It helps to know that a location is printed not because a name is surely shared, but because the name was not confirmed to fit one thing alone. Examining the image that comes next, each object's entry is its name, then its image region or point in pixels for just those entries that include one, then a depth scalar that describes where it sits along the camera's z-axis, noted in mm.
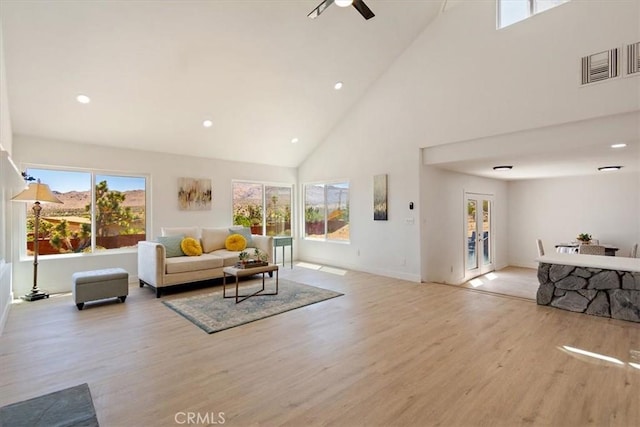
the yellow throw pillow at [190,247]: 5703
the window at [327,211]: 7512
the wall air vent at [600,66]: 3885
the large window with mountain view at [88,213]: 5363
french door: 7246
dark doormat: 1995
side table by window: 7442
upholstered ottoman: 4395
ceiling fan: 3006
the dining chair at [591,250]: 5980
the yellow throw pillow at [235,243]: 6305
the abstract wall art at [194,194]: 6637
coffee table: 4679
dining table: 6391
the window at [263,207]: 7695
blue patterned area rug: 3885
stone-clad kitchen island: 3828
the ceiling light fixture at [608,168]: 6004
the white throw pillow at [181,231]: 5993
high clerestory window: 4514
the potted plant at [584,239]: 6883
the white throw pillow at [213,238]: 6250
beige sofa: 5078
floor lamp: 4574
